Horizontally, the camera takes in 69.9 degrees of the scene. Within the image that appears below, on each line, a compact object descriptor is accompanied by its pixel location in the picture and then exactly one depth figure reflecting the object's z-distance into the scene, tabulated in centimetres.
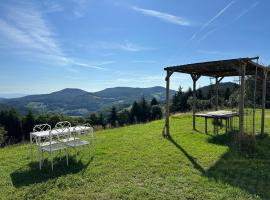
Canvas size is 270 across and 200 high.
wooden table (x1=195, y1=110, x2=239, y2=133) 750
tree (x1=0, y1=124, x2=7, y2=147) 2511
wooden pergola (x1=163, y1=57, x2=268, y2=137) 636
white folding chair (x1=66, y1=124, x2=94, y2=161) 507
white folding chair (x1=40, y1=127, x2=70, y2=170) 471
